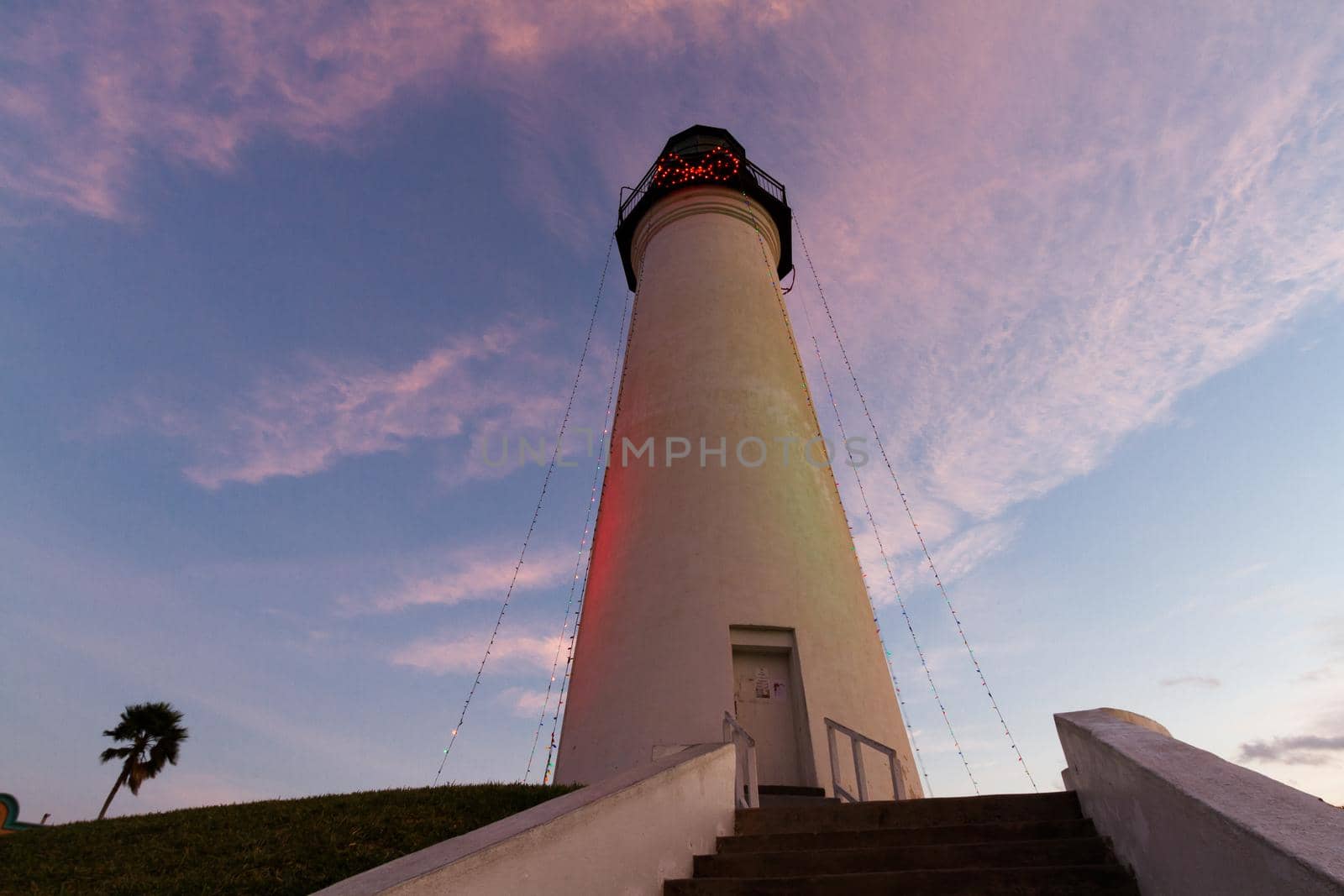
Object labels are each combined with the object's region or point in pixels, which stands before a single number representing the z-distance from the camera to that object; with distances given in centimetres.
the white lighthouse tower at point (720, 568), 862
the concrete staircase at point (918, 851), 370
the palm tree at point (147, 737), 2298
